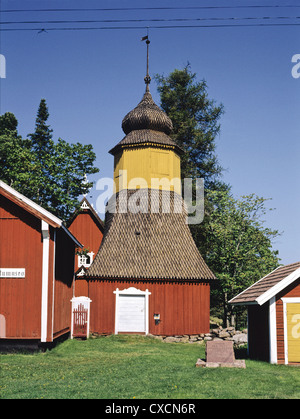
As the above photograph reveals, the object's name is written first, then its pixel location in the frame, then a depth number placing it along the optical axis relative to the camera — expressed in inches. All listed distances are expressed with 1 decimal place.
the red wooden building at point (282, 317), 707.4
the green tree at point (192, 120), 1736.0
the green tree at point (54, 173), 1159.0
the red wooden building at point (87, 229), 1435.8
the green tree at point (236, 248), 1393.9
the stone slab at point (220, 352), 649.6
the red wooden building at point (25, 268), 776.3
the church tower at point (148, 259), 1096.2
